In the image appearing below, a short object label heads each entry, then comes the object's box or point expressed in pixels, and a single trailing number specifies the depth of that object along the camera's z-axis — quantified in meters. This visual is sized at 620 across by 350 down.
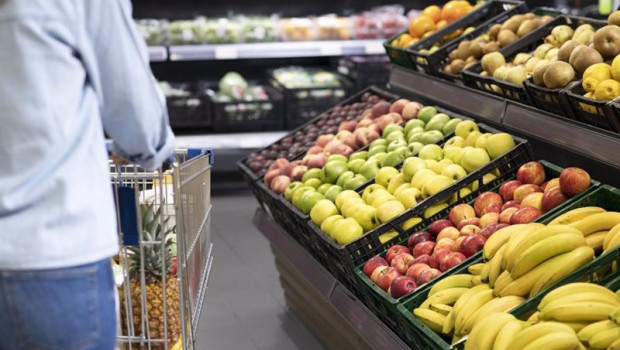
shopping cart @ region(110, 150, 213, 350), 2.70
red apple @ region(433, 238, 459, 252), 3.16
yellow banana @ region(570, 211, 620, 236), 2.81
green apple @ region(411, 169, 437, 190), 3.63
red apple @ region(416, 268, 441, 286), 3.04
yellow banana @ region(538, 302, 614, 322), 2.30
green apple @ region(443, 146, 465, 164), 3.74
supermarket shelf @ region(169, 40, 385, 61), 7.14
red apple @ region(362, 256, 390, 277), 3.25
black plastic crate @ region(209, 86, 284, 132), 7.16
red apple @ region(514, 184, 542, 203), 3.28
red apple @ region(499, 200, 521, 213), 3.24
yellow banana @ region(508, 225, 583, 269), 2.66
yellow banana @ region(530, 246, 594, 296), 2.57
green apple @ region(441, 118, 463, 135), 4.09
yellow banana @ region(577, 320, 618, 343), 2.22
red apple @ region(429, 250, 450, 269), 3.12
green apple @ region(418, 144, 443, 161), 3.88
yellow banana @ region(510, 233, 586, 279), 2.63
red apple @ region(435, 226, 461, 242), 3.24
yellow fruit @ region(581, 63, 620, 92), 3.31
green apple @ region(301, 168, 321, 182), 4.35
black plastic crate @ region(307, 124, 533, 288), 3.40
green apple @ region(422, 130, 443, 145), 4.06
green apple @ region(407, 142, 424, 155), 4.06
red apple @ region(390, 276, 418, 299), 3.00
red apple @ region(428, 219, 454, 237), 3.33
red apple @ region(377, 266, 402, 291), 3.12
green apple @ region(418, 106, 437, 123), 4.34
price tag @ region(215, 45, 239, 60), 7.15
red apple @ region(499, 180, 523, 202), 3.36
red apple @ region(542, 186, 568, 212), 3.11
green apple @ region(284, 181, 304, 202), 4.25
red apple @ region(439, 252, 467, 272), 3.06
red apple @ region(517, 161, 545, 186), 3.36
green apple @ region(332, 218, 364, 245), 3.52
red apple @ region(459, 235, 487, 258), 3.09
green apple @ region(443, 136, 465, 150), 3.88
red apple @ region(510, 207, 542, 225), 3.09
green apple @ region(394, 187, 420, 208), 3.57
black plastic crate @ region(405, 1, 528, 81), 4.59
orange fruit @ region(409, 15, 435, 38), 5.05
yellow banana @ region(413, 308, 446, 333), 2.76
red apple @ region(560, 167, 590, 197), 3.09
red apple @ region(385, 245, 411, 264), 3.29
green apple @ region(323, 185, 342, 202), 4.00
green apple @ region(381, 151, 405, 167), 4.06
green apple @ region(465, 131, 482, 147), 3.77
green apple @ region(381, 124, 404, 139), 4.39
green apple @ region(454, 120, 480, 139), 3.91
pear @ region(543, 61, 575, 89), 3.44
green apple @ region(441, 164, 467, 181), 3.60
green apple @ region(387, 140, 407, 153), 4.18
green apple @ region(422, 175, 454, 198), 3.53
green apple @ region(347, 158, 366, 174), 4.21
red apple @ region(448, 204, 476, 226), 3.36
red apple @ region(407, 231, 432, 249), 3.32
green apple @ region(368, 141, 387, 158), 4.28
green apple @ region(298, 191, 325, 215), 4.02
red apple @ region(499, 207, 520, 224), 3.18
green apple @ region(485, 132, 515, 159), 3.58
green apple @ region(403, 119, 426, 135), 4.30
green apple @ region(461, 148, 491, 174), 3.59
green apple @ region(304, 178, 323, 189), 4.27
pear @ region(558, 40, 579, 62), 3.64
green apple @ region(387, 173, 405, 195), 3.81
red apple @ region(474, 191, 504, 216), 3.35
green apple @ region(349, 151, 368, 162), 4.33
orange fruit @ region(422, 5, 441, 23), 5.16
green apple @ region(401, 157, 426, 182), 3.77
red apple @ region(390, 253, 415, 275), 3.18
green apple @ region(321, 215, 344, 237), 3.67
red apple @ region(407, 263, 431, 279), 3.08
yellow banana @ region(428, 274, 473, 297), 2.91
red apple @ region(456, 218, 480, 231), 3.28
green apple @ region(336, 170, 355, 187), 4.12
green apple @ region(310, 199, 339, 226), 3.81
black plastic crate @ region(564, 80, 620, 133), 3.08
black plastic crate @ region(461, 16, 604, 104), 3.84
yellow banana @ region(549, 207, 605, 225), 2.91
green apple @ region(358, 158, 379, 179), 4.09
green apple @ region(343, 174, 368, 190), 4.04
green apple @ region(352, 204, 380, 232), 3.60
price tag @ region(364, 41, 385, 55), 7.27
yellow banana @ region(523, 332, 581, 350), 2.22
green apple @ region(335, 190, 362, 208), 3.83
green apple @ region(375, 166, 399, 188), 3.91
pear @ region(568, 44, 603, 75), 3.48
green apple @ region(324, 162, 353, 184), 4.22
